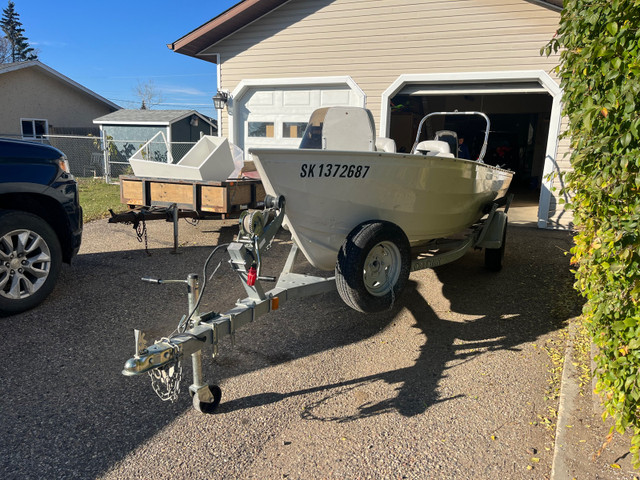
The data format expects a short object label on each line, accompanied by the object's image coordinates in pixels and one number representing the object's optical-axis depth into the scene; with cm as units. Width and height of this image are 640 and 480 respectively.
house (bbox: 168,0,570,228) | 898
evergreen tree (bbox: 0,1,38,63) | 5559
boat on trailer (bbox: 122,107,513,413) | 292
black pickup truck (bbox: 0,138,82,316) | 426
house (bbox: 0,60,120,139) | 2111
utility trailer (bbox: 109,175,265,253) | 621
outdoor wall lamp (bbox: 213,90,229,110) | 1113
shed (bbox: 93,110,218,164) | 2028
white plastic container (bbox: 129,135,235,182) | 644
